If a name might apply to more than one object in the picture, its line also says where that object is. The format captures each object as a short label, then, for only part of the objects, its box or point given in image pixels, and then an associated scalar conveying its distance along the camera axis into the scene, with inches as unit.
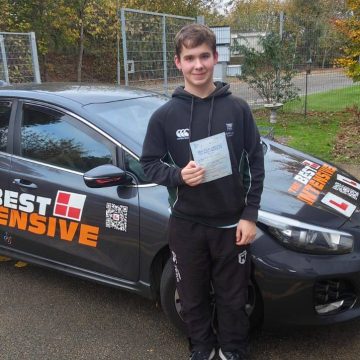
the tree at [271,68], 379.6
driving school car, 100.5
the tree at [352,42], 354.0
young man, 85.5
